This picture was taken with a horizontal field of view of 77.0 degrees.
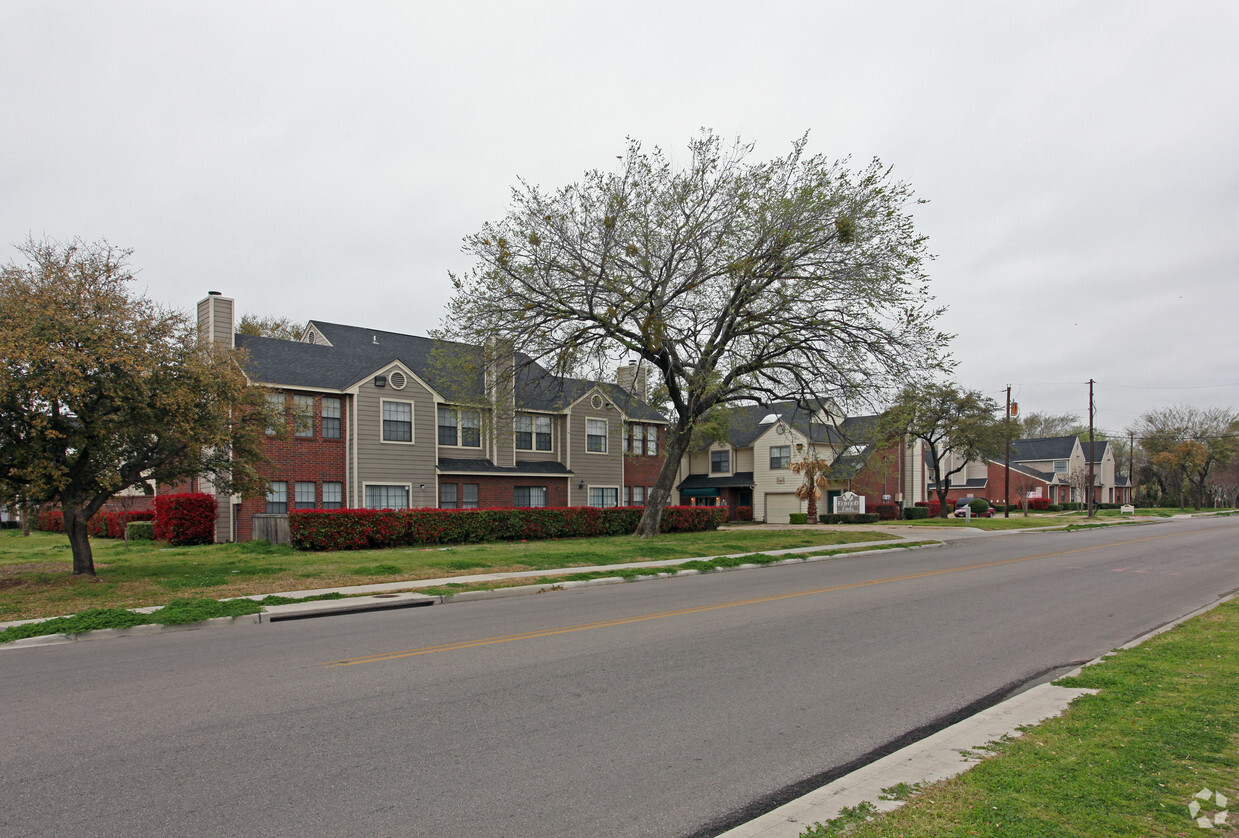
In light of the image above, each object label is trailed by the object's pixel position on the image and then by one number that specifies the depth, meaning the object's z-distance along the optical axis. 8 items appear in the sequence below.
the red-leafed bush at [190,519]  27.27
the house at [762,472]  47.91
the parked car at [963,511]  54.06
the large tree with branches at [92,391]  13.66
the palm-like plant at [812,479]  43.94
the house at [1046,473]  73.25
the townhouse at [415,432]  27.98
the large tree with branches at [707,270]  22.71
